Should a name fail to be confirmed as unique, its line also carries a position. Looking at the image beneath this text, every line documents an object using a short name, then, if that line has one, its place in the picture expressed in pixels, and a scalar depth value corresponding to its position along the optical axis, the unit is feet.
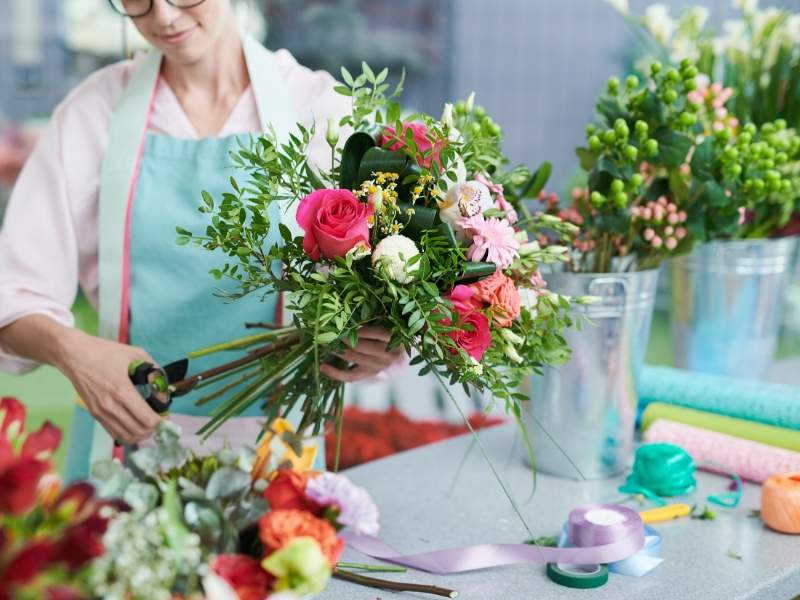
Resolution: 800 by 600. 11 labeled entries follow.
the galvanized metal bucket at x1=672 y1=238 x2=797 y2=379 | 6.09
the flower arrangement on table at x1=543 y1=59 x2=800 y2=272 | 4.72
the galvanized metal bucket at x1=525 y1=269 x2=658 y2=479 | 4.78
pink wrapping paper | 4.83
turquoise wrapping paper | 5.13
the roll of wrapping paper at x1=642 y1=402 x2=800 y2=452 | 4.94
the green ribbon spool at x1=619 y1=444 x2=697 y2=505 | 4.66
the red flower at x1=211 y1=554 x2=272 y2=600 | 2.55
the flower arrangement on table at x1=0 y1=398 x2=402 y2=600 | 2.06
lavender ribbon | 3.77
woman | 4.75
